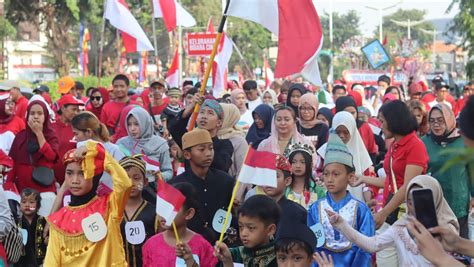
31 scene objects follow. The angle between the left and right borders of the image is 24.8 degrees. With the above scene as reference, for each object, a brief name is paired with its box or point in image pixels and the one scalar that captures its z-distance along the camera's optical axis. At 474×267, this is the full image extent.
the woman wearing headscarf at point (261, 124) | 11.27
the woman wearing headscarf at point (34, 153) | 10.38
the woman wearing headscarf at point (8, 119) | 11.82
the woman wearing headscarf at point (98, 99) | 14.63
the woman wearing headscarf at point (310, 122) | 11.22
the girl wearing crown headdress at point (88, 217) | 6.82
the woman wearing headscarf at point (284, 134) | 9.96
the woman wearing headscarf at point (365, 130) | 12.24
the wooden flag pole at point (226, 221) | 6.35
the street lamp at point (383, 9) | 55.66
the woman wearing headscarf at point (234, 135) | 9.74
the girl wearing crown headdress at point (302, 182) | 8.40
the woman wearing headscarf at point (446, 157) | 9.27
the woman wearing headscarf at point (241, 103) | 14.27
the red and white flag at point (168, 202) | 6.35
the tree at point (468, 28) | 20.44
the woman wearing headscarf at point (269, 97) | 16.22
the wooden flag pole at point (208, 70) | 8.59
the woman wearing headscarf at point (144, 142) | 9.84
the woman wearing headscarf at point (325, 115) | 13.12
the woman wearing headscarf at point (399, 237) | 6.31
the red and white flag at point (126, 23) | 16.15
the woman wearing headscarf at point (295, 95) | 13.47
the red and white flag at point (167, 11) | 18.05
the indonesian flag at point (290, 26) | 9.28
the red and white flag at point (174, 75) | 20.73
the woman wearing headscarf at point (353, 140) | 10.21
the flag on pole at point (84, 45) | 45.94
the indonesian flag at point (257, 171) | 6.41
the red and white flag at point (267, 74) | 29.78
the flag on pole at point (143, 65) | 42.21
